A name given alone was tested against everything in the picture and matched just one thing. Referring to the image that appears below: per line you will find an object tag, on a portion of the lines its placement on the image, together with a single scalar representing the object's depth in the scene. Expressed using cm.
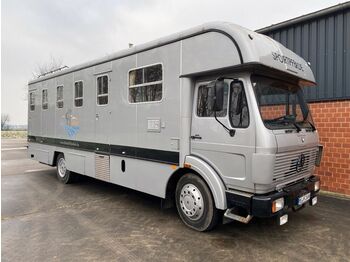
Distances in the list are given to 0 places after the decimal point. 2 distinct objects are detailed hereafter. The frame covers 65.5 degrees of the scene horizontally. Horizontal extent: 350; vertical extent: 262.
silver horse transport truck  363
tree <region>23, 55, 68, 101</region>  2531
